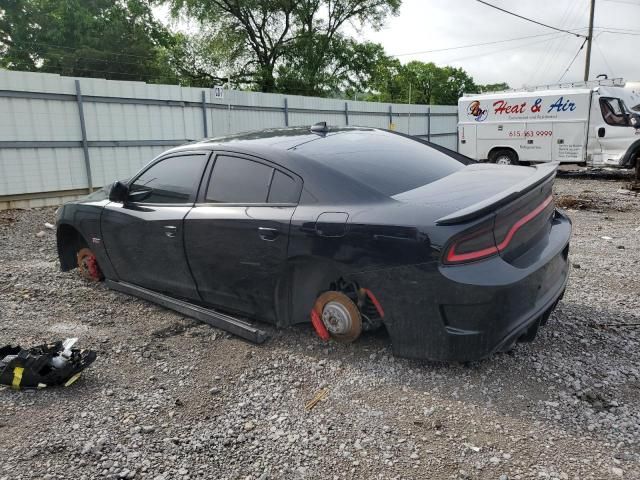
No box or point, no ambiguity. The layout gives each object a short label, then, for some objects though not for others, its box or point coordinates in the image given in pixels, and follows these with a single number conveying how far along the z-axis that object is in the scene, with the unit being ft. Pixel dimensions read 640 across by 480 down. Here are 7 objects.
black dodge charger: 8.81
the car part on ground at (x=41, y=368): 9.89
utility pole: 95.50
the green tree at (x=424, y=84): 189.26
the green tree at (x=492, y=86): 237.45
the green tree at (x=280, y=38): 103.24
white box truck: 45.57
